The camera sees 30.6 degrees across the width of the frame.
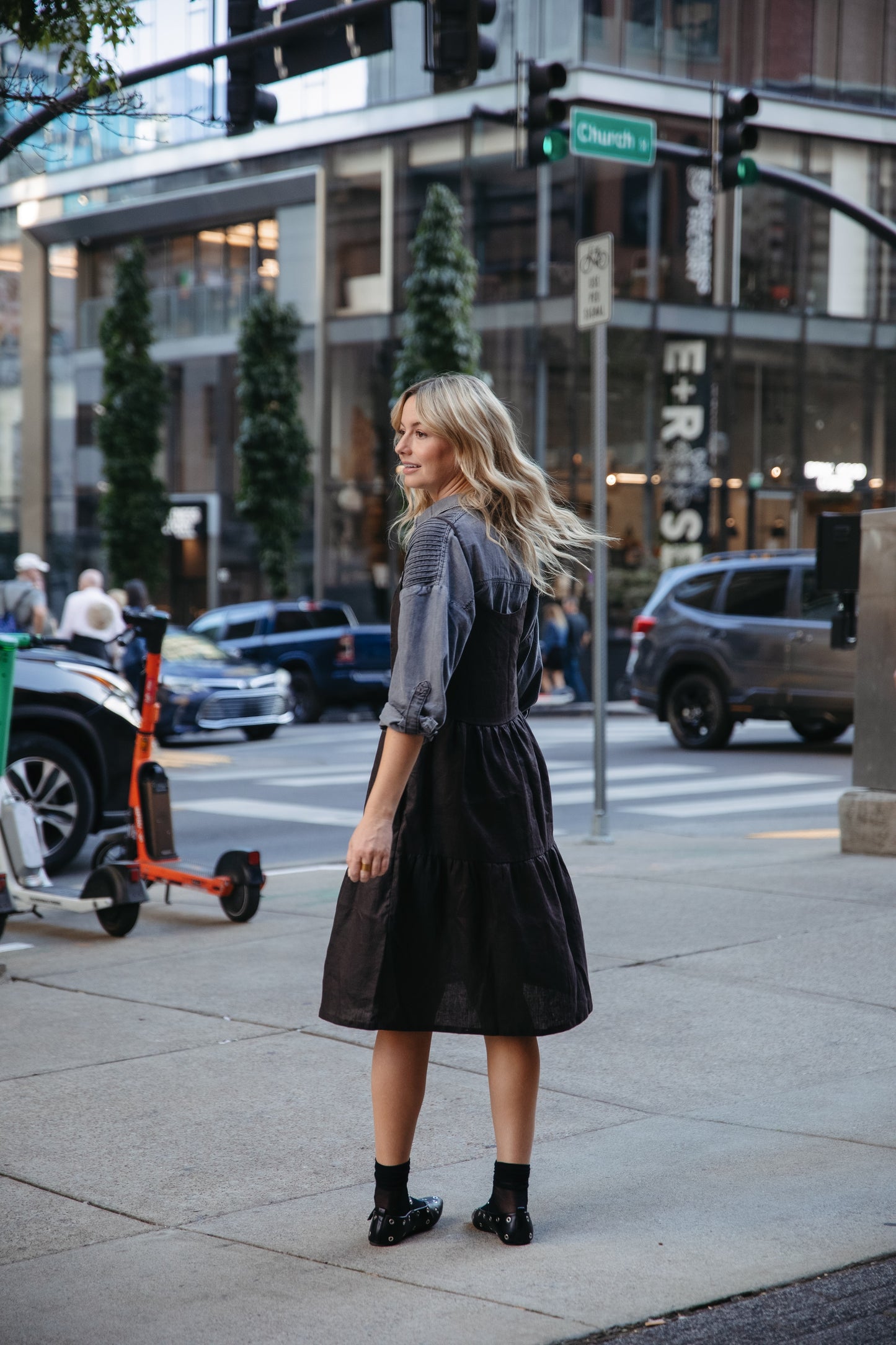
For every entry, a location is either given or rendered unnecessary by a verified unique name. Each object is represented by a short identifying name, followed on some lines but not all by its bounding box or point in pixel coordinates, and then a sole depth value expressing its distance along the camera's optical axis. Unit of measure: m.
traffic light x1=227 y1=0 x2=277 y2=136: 11.81
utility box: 9.06
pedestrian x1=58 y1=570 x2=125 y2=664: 15.36
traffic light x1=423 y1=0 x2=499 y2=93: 11.10
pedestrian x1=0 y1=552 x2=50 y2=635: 15.01
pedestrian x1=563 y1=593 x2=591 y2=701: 24.98
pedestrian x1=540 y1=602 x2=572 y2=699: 24.44
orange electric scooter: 7.48
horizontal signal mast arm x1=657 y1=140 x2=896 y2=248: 14.21
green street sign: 13.07
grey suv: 16.70
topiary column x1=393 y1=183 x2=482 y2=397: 27.97
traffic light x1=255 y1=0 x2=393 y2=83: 11.53
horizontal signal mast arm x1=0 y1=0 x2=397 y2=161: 11.24
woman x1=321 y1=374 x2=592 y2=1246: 3.59
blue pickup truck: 22.02
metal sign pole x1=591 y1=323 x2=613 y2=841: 9.52
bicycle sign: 9.62
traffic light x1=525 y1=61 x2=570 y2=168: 13.41
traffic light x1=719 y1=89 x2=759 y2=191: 14.37
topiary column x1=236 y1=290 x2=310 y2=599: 29.31
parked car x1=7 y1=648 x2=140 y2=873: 9.06
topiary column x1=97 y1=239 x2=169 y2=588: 32.38
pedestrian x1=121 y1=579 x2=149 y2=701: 17.47
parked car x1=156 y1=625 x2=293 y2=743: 18.17
